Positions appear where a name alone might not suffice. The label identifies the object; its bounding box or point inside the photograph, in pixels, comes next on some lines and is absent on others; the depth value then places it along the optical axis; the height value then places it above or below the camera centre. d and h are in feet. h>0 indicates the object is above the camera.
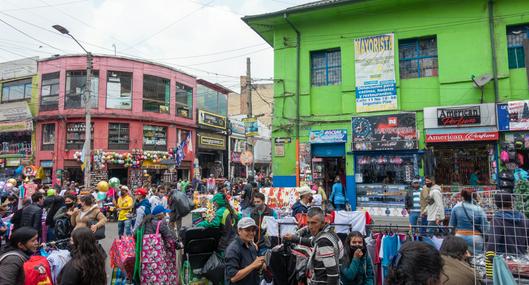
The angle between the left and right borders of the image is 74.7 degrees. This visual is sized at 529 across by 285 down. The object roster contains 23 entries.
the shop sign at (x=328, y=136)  48.44 +4.64
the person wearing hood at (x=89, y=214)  21.02 -2.69
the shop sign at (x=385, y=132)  44.42 +4.74
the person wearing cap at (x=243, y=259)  12.44 -3.30
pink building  88.53 +13.68
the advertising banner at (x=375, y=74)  46.65 +12.95
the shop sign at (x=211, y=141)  114.42 +9.77
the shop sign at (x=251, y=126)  56.70 +7.20
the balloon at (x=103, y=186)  37.68 -1.65
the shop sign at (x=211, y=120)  114.46 +17.24
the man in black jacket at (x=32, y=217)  23.39 -3.07
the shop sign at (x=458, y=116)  41.22 +6.22
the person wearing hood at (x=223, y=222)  18.71 -2.86
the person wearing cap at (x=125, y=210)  32.83 -3.72
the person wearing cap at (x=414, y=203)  32.35 -3.32
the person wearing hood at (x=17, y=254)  11.15 -2.85
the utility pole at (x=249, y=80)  59.88 +15.54
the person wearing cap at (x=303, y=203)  23.96 -2.40
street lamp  57.06 +11.46
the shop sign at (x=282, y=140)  51.83 +4.38
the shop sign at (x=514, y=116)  39.09 +5.84
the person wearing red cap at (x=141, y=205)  25.75 -2.63
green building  42.11 +10.42
